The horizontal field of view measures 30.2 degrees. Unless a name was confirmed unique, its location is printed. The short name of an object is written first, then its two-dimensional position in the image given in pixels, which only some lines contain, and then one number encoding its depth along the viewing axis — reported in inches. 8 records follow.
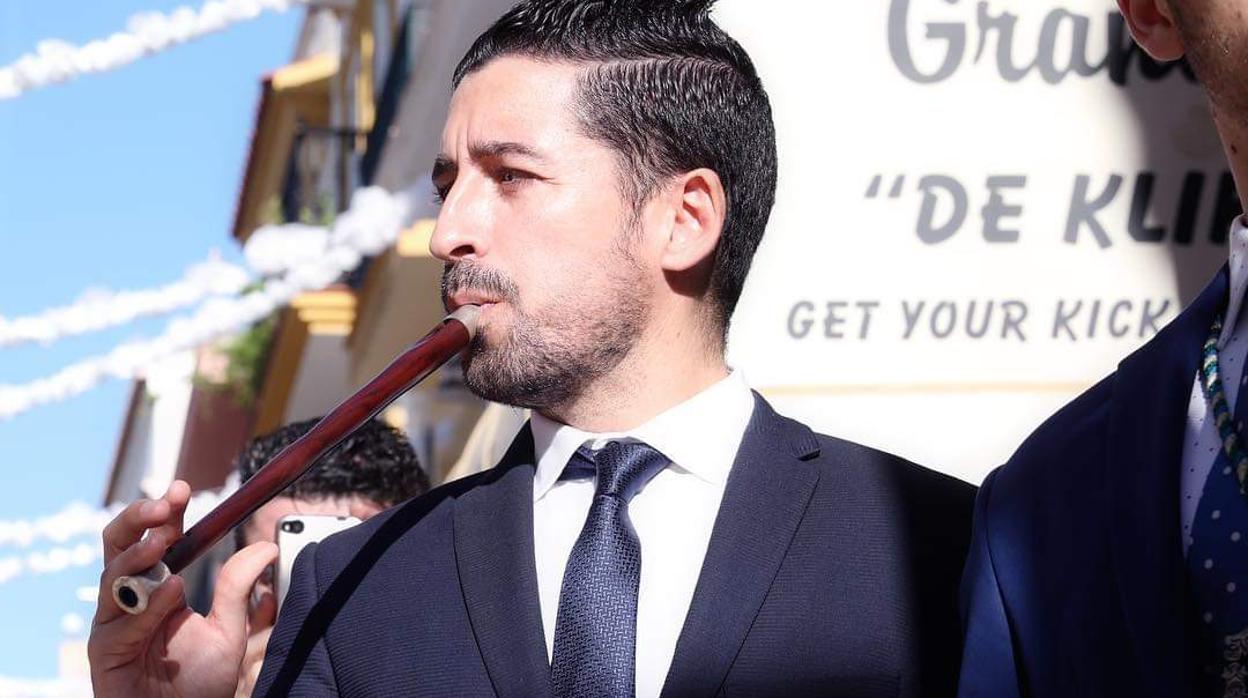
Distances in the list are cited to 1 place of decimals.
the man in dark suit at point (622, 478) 116.6
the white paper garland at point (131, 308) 609.9
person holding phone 179.0
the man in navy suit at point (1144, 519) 93.5
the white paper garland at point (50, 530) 681.0
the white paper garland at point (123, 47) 583.2
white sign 212.1
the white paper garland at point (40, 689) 687.7
